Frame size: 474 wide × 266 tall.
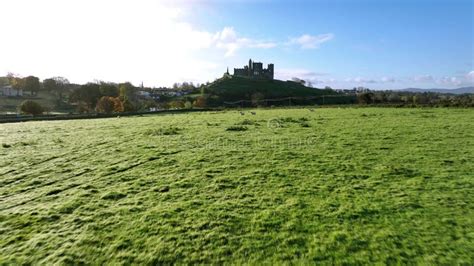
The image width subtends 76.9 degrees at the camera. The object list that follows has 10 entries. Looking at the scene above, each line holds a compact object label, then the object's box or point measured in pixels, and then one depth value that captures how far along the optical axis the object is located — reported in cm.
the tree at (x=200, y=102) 9636
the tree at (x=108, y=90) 8650
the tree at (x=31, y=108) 5612
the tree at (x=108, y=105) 6874
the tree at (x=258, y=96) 10406
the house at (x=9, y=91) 10445
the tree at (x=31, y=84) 10388
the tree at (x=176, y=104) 8888
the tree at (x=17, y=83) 10612
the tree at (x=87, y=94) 8194
